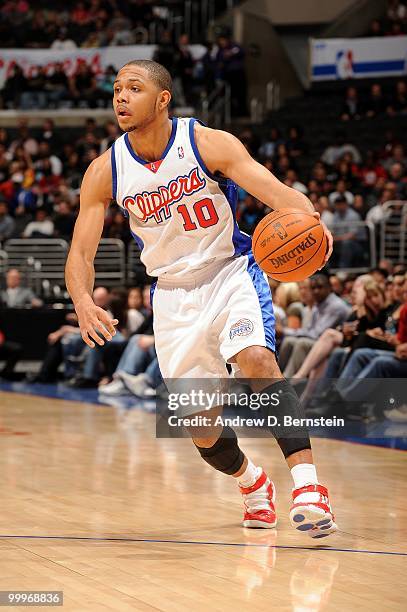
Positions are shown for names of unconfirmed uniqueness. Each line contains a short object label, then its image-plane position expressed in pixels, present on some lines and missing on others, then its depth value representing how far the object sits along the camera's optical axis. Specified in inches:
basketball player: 200.5
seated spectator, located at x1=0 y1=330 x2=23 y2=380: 574.9
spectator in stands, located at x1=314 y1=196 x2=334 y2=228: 613.7
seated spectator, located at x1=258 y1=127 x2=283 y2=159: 772.0
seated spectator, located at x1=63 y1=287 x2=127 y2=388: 518.6
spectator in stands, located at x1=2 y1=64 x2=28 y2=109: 885.8
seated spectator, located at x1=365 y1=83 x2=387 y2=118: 784.3
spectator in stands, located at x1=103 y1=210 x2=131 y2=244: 686.5
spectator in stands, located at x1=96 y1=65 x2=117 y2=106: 861.8
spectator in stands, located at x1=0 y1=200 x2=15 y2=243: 724.7
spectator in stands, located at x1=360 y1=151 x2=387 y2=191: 690.8
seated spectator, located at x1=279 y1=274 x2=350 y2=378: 404.2
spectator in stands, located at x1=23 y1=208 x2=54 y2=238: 703.7
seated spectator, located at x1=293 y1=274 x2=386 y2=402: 388.5
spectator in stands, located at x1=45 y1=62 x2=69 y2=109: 880.3
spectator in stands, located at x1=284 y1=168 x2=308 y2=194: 680.4
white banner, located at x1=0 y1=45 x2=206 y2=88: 864.9
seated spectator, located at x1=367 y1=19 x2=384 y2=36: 837.2
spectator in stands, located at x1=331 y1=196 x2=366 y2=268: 585.3
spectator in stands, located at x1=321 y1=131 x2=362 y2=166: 743.1
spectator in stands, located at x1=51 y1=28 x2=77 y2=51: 918.4
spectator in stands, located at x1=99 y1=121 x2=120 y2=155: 814.5
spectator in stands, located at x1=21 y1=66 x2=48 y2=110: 884.6
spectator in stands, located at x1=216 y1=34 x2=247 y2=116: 868.6
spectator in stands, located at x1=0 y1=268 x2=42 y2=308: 617.9
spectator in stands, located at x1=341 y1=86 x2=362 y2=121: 794.2
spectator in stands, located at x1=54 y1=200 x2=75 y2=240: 706.8
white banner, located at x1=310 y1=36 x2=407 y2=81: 805.9
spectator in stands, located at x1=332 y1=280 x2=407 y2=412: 366.9
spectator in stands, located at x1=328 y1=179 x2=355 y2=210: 635.5
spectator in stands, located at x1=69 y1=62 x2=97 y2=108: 870.4
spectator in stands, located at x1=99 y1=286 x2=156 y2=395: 474.9
